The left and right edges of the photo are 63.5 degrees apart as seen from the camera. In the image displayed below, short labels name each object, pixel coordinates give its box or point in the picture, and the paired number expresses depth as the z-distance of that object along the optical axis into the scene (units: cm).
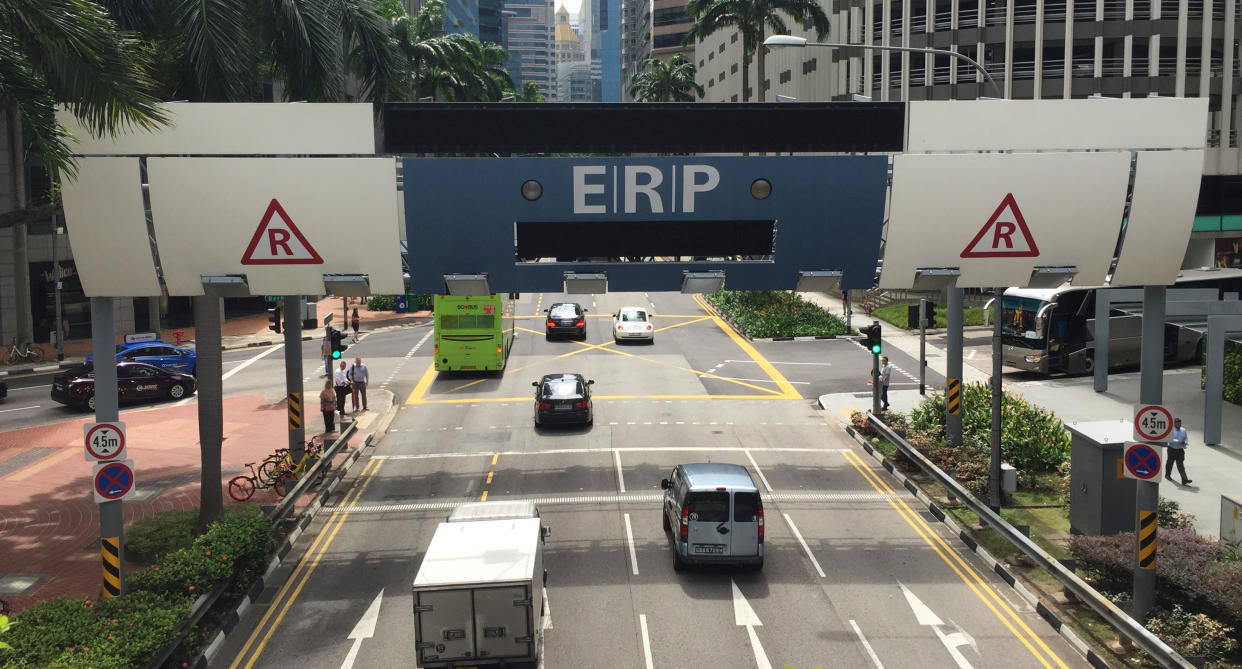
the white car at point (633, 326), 4794
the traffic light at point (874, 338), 3043
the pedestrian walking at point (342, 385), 3178
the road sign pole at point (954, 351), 2531
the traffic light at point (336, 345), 2883
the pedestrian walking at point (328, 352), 3002
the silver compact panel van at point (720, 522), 1747
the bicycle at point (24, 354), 4397
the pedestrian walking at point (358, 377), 3331
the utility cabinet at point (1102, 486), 1841
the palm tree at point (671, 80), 9381
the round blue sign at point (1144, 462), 1509
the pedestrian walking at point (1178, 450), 2284
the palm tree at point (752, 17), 5509
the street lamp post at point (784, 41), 2397
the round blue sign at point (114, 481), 1547
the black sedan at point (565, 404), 3012
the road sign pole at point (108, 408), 1570
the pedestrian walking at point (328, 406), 2949
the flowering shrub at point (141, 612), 1274
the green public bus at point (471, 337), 3841
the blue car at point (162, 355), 3869
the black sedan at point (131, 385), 3338
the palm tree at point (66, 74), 1564
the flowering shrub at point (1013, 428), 2462
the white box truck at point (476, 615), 1312
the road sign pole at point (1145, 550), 1514
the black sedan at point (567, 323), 4941
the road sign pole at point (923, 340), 3072
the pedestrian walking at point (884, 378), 3158
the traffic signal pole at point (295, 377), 2452
